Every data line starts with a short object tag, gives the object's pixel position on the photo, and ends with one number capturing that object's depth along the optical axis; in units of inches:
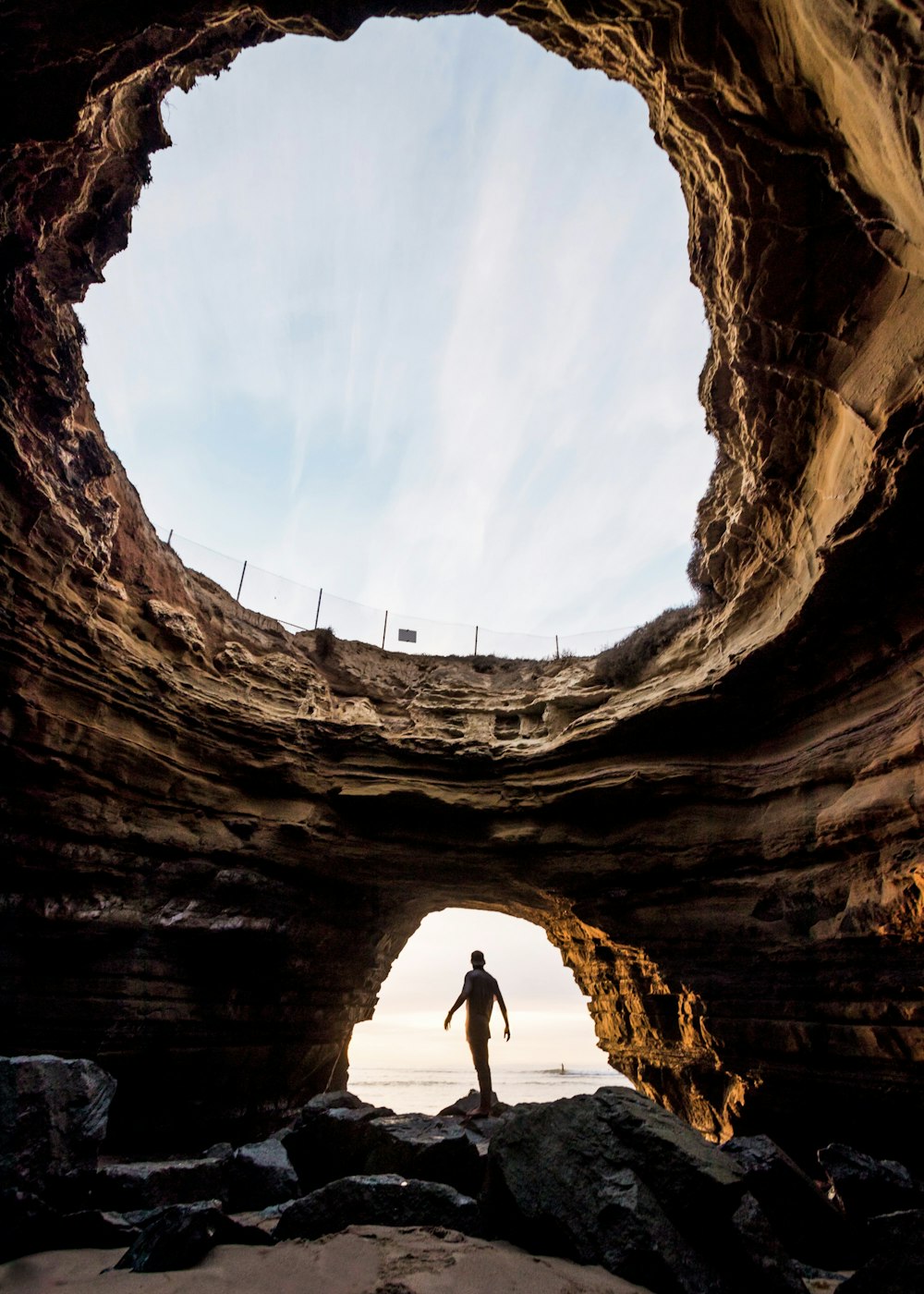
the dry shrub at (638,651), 453.7
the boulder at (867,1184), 189.3
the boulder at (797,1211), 172.9
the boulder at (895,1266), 126.9
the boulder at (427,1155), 206.8
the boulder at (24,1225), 144.7
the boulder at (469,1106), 388.0
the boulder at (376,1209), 161.2
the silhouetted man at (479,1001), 401.4
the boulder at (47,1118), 165.9
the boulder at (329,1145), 222.5
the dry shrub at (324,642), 562.6
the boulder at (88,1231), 150.7
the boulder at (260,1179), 199.6
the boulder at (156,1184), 184.5
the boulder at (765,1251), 133.6
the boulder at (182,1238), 137.0
